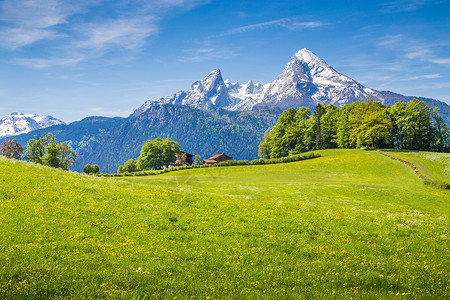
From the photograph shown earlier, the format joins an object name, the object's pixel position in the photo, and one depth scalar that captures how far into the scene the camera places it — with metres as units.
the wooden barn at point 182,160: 188.38
